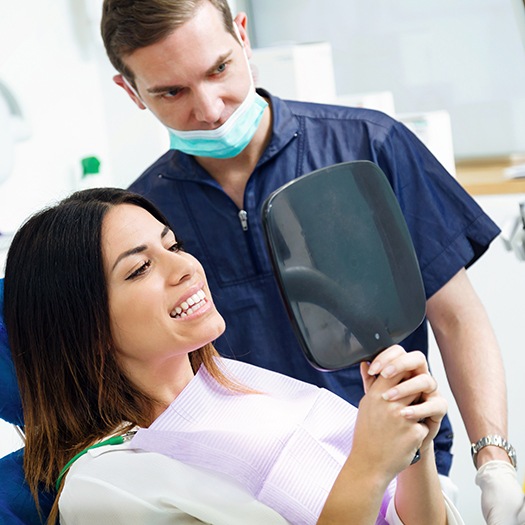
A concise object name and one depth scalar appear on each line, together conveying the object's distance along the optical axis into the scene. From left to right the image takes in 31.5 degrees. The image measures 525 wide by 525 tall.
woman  1.25
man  1.63
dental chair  1.33
